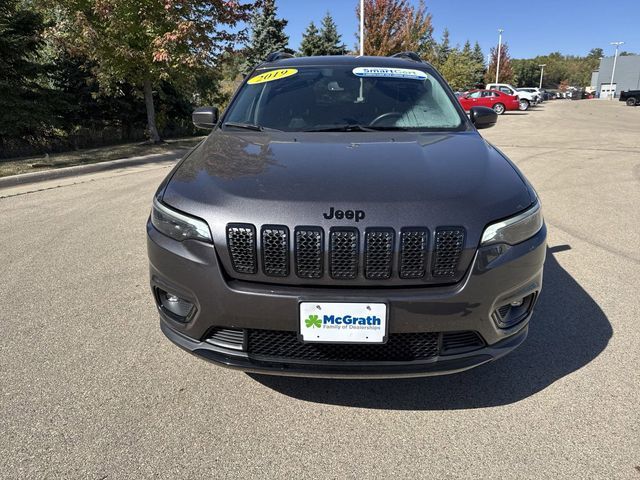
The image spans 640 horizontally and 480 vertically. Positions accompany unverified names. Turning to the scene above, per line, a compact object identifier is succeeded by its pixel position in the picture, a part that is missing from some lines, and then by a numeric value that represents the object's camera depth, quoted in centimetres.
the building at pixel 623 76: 8356
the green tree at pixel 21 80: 1179
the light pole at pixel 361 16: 2225
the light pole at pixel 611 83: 8306
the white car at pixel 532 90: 4116
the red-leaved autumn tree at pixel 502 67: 6361
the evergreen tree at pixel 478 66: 6512
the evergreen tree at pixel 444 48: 6350
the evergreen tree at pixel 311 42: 3844
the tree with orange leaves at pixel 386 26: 2866
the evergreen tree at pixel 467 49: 6566
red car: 3086
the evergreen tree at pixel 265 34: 3383
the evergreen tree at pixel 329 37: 3831
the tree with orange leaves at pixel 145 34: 1151
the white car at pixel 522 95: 3297
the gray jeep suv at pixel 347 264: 199
